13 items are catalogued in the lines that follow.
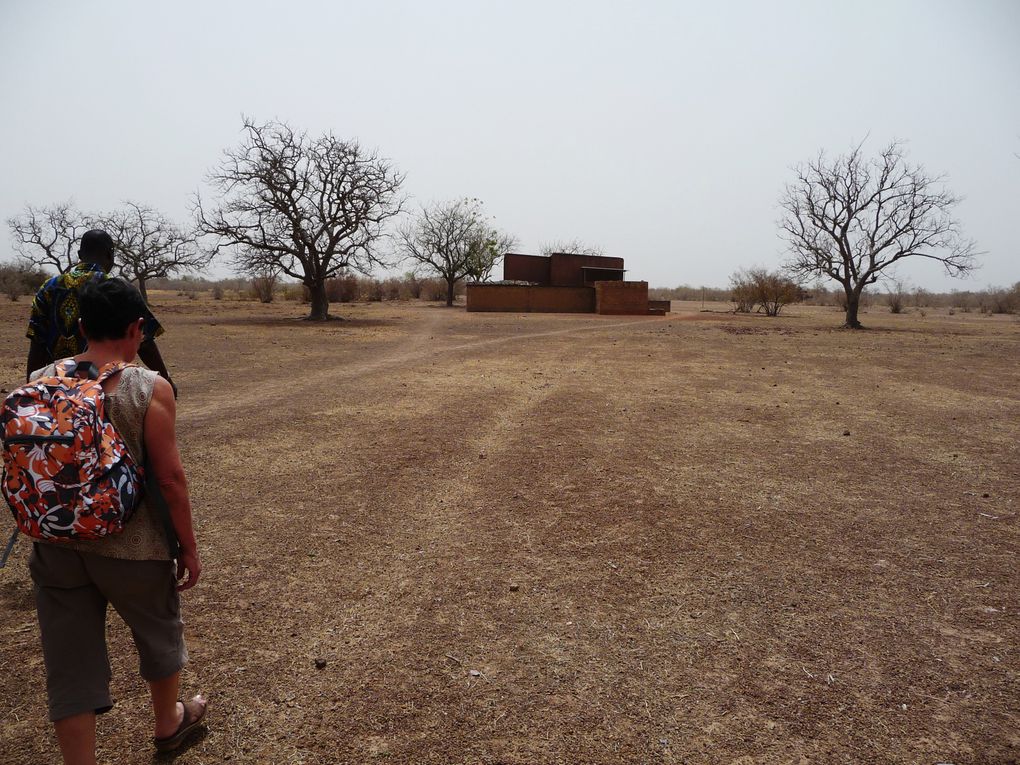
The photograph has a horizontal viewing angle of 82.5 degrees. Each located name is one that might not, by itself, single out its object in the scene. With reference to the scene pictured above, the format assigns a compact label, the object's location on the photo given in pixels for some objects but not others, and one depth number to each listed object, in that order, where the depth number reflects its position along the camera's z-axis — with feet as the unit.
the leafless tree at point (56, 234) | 128.47
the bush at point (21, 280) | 149.87
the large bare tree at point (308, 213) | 87.76
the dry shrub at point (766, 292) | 137.39
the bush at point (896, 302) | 158.92
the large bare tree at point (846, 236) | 86.22
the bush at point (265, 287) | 164.76
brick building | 124.06
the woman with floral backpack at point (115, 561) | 6.10
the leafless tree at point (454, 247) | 165.37
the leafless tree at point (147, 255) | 124.06
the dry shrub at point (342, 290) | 182.50
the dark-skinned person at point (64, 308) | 10.80
